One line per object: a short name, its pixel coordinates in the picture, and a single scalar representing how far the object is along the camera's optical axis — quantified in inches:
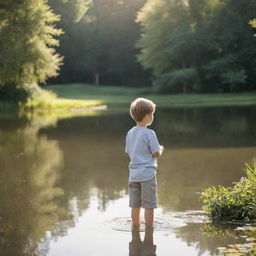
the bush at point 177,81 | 2137.1
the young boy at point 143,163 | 267.0
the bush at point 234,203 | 275.7
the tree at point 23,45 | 1336.1
